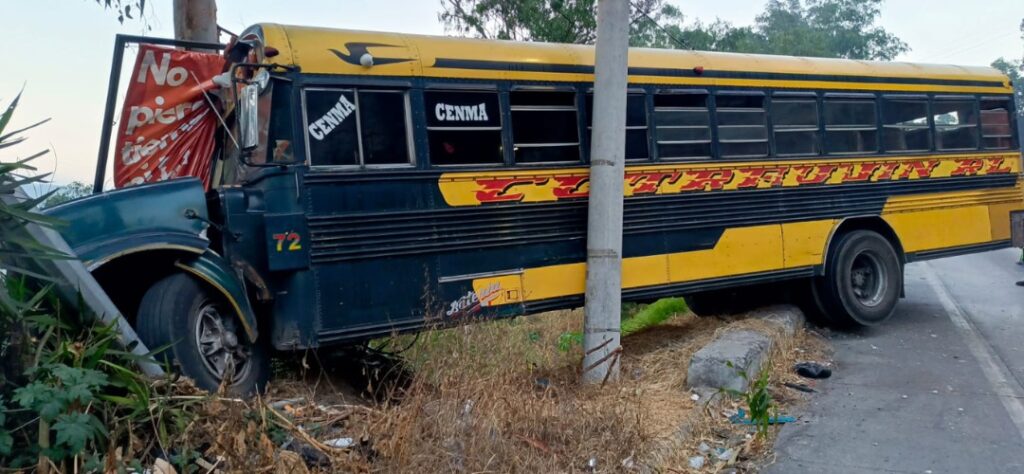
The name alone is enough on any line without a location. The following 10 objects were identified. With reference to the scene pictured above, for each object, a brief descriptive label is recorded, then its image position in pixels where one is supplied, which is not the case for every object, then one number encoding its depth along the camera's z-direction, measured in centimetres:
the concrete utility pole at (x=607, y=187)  705
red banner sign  664
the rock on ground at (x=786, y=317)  887
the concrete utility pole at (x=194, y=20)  845
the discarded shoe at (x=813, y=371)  787
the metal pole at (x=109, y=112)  623
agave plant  397
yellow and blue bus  591
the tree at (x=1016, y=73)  4624
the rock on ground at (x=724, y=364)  687
